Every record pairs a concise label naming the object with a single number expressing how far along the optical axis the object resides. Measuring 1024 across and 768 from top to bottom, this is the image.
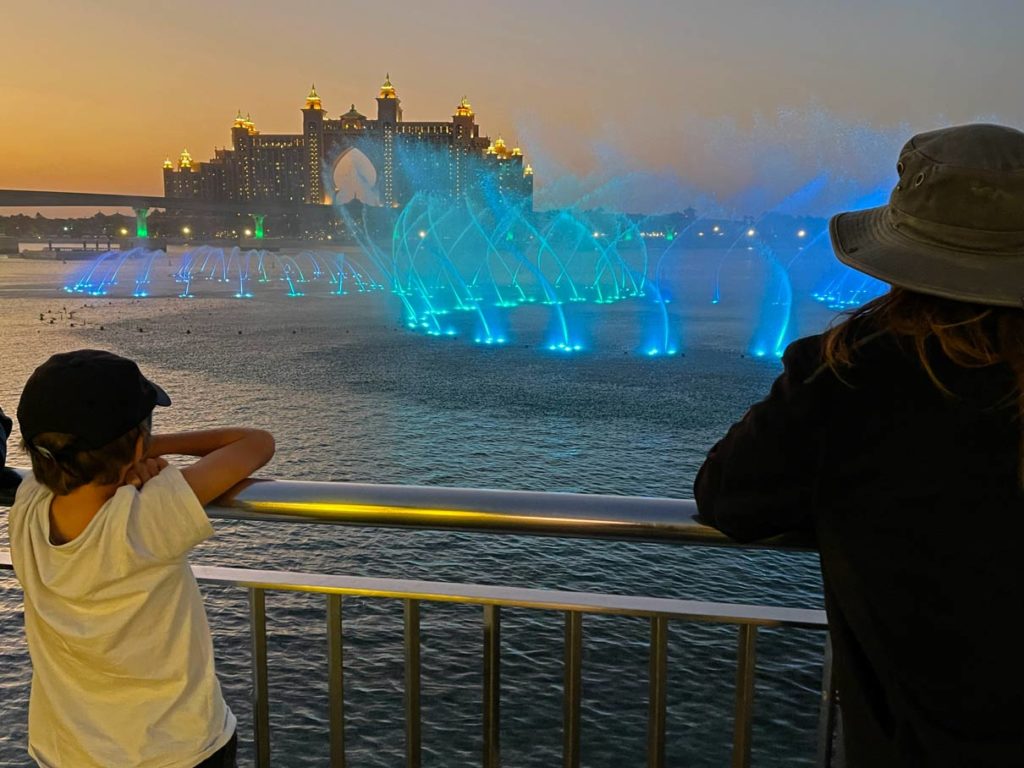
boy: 1.60
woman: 1.18
